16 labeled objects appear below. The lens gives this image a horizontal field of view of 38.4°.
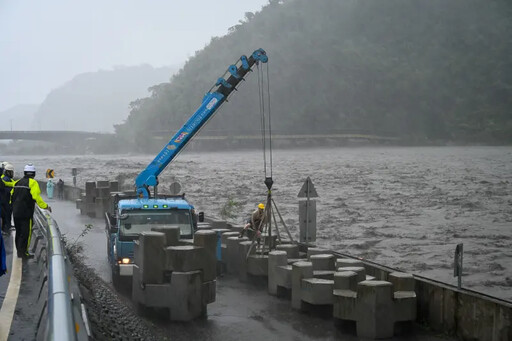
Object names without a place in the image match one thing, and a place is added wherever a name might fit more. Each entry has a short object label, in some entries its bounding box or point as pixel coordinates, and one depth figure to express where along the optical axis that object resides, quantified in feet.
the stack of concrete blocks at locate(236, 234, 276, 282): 53.52
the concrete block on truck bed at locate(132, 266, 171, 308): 40.45
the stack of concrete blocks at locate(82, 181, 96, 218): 106.22
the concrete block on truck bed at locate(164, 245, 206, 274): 40.09
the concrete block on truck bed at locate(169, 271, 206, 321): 40.11
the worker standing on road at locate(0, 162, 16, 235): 44.71
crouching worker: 55.26
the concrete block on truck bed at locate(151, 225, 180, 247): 41.65
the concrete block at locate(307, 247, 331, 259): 52.70
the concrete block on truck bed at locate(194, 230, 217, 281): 40.83
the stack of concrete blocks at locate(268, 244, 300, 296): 48.32
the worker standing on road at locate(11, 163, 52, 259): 39.63
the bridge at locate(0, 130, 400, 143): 378.53
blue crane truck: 47.96
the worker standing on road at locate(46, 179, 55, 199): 139.03
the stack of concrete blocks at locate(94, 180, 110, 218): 104.99
